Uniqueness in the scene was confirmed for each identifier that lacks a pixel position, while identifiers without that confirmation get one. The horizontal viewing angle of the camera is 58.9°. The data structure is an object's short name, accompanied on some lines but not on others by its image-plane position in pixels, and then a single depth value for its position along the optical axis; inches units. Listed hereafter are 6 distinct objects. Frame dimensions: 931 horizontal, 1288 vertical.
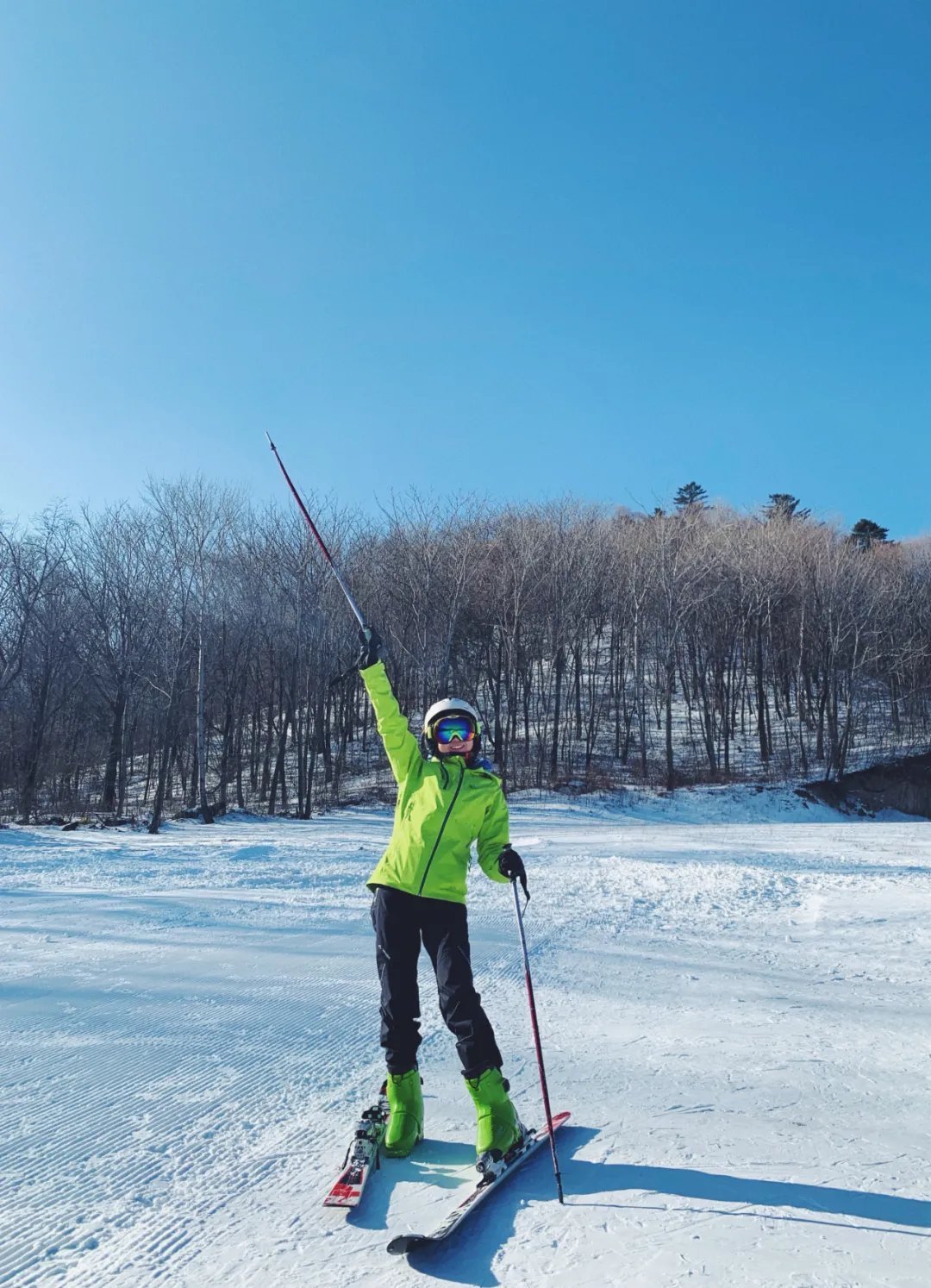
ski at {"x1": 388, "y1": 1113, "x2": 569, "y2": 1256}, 108.3
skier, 139.0
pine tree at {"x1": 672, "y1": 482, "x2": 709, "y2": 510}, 2204.1
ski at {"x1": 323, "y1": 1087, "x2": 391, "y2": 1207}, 122.0
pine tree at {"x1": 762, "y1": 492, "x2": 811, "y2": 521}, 1781.3
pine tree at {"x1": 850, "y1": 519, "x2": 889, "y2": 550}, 1959.9
